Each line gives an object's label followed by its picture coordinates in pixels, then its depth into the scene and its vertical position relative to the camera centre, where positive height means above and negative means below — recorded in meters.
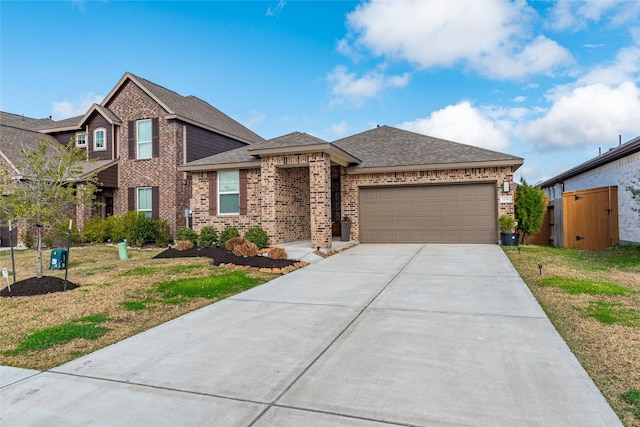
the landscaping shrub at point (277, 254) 10.35 -1.02
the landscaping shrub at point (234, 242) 11.62 -0.77
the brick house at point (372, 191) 12.70 +0.89
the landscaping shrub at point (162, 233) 16.11 -0.64
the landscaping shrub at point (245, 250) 10.66 -0.92
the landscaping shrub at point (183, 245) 12.62 -0.93
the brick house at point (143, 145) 17.08 +3.40
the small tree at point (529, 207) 13.47 +0.21
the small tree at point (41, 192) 7.87 +0.60
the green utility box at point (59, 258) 9.86 -1.00
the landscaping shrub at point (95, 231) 16.62 -0.53
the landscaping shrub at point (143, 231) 15.69 -0.52
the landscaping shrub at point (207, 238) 13.36 -0.72
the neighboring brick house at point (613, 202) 12.02 +0.34
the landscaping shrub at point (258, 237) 12.16 -0.64
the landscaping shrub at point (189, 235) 13.70 -0.62
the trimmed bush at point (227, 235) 13.21 -0.62
